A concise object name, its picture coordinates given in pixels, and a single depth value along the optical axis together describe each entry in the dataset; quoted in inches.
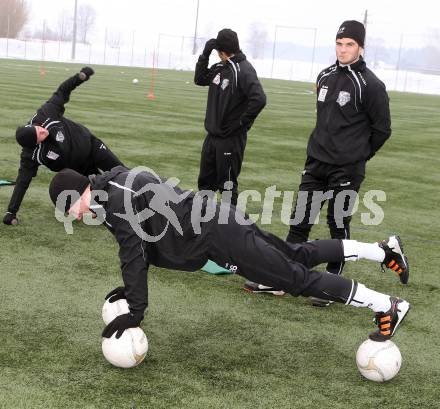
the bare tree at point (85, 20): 5276.6
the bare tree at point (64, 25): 5566.9
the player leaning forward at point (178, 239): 169.3
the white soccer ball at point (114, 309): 191.0
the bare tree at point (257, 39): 5339.6
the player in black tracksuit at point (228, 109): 294.0
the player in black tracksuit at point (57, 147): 291.6
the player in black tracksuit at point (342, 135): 230.2
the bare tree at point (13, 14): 4839.3
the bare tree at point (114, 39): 4537.4
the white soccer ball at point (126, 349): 171.6
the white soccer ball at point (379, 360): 173.3
